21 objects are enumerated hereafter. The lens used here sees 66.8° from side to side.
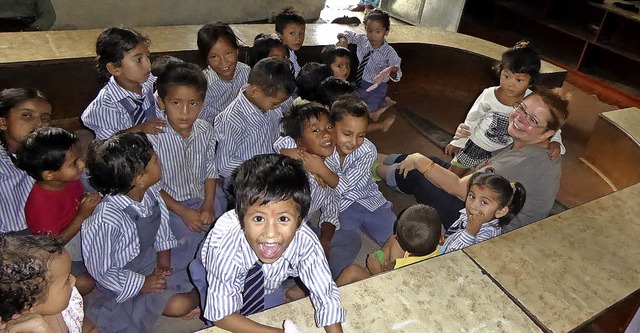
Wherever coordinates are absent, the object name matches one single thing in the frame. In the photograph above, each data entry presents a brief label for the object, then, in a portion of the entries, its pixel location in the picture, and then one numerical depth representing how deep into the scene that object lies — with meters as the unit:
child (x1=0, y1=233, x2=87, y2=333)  1.17
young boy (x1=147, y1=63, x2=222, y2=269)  2.27
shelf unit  5.75
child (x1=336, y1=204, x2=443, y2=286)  2.10
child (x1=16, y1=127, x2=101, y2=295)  1.96
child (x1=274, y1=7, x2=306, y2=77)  3.48
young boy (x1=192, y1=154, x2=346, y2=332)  1.32
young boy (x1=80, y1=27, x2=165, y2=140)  2.48
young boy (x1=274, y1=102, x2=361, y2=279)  2.25
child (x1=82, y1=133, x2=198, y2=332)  1.81
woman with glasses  2.44
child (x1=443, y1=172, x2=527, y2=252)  2.13
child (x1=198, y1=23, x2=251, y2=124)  2.92
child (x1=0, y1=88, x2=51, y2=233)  2.18
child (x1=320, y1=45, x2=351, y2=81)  3.30
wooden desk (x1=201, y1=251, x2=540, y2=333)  1.41
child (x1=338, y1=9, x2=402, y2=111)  3.95
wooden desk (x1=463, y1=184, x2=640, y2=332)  1.60
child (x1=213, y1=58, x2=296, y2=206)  2.53
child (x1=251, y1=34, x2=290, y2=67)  3.16
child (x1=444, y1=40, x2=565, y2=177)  2.93
